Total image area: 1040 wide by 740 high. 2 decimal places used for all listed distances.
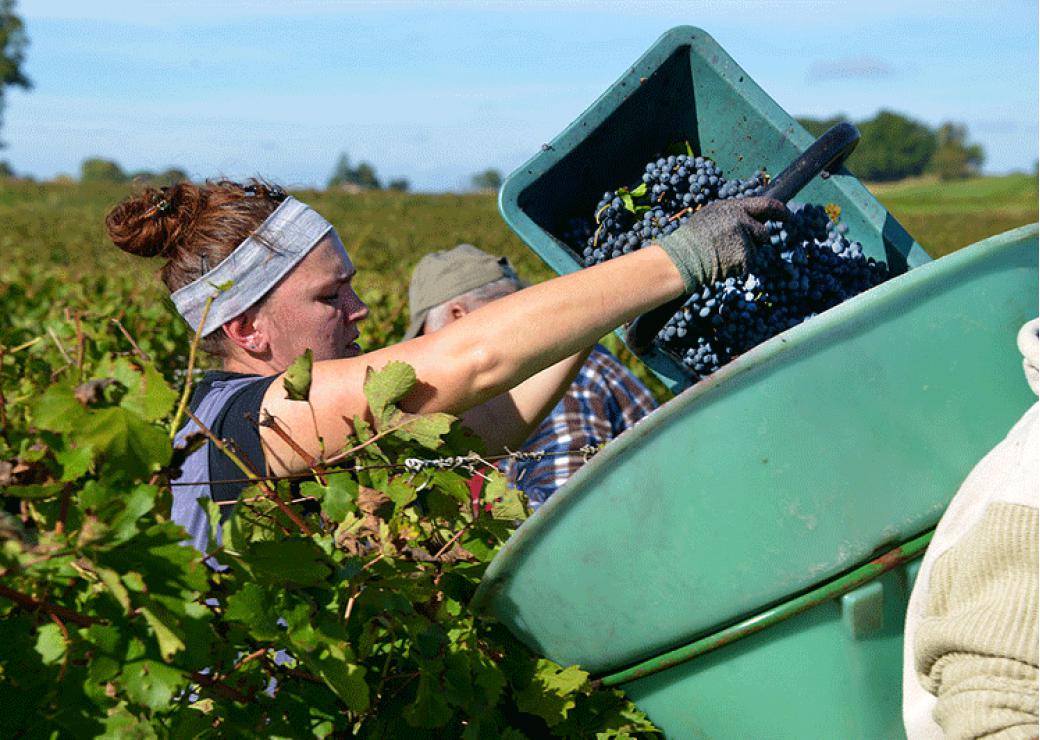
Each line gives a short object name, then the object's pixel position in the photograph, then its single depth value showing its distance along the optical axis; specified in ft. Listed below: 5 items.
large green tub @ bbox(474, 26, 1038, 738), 4.07
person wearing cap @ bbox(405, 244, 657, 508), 11.66
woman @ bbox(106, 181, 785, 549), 5.30
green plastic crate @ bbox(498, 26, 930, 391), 7.45
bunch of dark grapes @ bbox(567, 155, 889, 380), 6.96
